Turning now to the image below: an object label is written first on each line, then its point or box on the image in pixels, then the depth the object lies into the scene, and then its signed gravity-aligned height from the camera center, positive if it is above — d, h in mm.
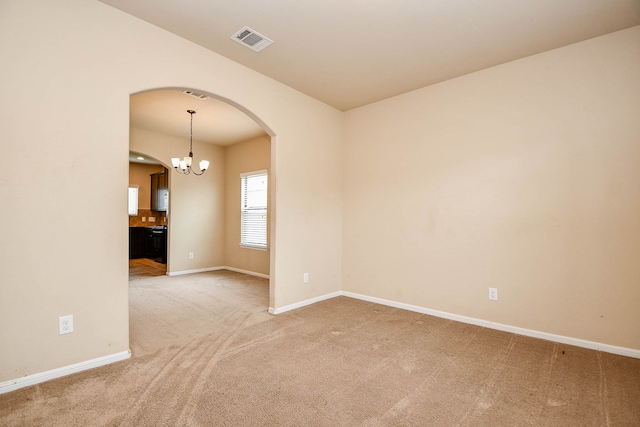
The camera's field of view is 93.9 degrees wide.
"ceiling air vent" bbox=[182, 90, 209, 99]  3938 +1584
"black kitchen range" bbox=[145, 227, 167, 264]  7270 -791
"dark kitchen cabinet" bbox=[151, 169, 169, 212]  7898 +587
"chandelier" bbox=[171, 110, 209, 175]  5051 +873
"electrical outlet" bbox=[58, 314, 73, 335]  2174 -822
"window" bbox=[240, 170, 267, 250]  6074 +63
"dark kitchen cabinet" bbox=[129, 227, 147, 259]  8281 -852
